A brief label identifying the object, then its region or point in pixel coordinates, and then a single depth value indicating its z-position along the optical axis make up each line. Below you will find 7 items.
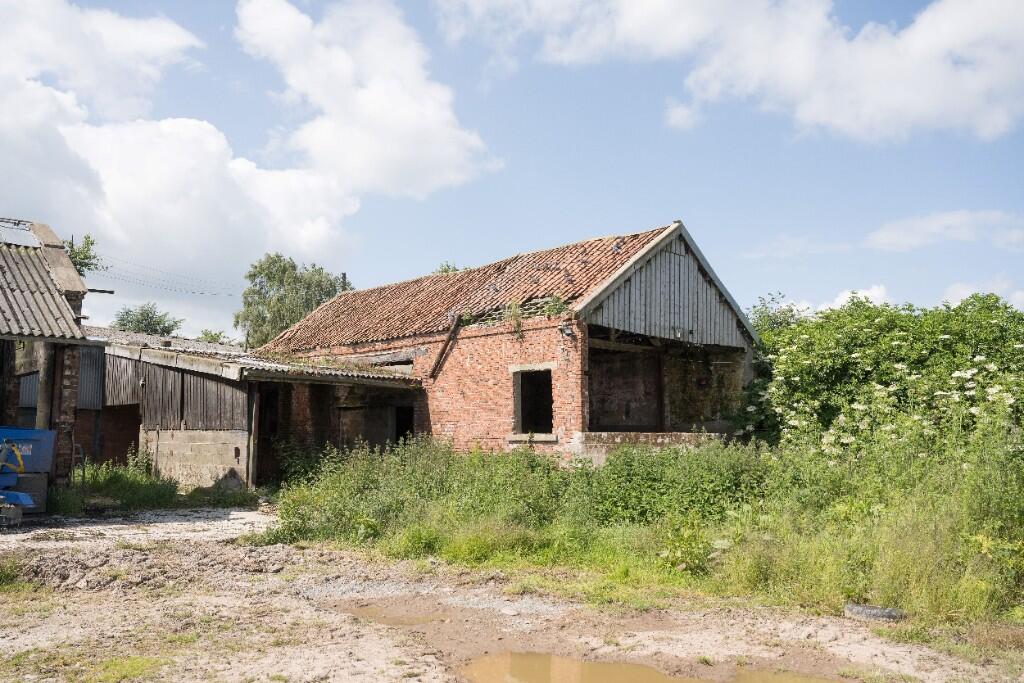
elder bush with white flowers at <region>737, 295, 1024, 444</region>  13.77
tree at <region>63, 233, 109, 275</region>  31.47
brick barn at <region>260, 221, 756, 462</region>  14.96
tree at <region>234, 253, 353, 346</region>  39.22
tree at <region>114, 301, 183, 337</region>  43.59
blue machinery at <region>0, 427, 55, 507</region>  11.94
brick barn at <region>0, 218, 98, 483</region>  13.08
